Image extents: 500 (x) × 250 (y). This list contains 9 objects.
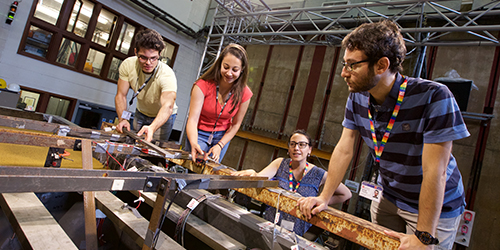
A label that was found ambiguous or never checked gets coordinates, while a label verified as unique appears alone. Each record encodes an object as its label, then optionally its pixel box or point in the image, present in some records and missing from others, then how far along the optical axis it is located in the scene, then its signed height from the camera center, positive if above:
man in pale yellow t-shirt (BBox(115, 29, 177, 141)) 2.37 +0.25
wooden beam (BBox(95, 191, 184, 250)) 1.08 -0.55
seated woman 2.19 -0.26
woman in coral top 2.09 +0.22
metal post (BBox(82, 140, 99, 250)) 1.16 -0.56
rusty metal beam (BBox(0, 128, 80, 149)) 1.33 -0.32
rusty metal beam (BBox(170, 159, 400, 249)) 1.08 -0.30
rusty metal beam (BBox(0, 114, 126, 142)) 1.90 -0.33
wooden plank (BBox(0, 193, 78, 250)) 0.94 -0.57
